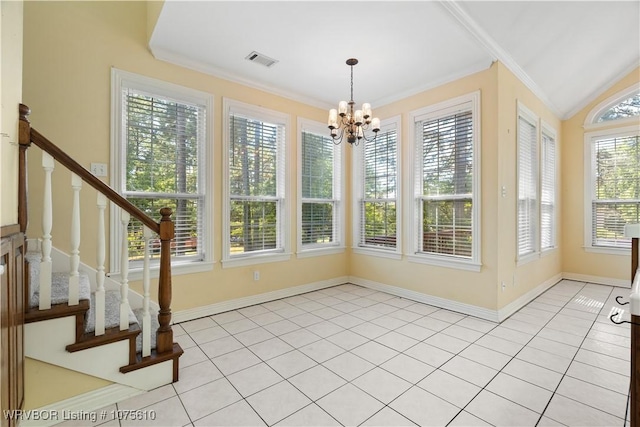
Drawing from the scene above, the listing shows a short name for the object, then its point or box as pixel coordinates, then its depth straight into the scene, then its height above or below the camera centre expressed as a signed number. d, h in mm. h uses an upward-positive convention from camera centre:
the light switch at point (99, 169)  2826 +441
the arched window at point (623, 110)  4707 +1670
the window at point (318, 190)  4523 +394
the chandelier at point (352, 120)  3123 +999
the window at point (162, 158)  2973 +604
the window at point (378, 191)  4449 +376
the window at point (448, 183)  3576 +409
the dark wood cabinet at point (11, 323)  1375 -528
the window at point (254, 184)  3738 +409
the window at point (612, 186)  4715 +475
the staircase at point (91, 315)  1787 -626
